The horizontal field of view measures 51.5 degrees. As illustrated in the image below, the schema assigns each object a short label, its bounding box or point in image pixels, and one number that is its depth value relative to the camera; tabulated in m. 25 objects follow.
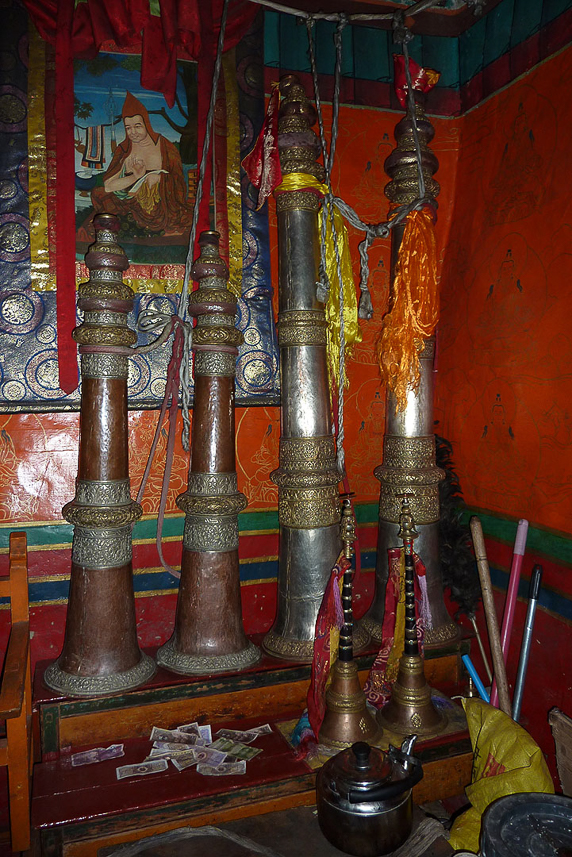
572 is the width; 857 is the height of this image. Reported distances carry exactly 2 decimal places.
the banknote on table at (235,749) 2.23
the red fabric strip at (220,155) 2.94
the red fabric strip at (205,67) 2.88
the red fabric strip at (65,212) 2.68
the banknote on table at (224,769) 2.12
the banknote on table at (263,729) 2.40
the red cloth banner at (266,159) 2.79
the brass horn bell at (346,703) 2.18
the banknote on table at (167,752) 2.21
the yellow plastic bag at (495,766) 2.03
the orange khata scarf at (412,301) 2.78
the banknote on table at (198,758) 2.17
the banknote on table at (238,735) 2.34
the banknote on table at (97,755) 2.19
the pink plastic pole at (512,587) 2.69
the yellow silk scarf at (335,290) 2.74
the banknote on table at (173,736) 2.30
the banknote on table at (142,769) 2.11
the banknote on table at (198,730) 2.34
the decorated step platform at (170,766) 1.92
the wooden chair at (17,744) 1.75
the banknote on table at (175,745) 2.26
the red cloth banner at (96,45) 2.68
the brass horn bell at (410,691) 2.33
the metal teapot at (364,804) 1.82
